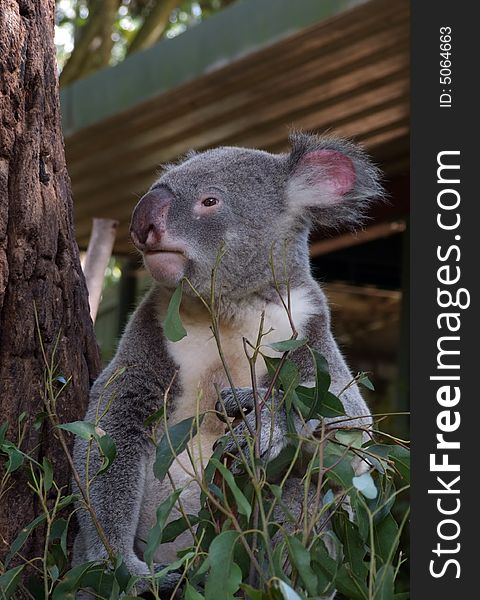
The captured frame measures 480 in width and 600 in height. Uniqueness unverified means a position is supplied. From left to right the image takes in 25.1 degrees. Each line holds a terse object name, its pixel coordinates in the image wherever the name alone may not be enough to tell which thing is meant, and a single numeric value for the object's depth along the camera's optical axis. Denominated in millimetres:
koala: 2754
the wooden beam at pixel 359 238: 7854
